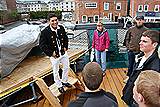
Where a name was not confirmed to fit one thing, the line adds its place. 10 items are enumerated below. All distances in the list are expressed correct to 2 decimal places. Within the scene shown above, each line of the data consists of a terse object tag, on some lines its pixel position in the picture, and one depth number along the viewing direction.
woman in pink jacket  2.18
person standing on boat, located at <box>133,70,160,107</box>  0.54
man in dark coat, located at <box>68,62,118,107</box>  0.82
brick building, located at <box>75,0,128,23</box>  16.51
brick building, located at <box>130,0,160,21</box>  15.30
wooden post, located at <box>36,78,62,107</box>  1.68
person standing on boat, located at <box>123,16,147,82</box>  1.92
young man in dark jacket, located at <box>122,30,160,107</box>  1.17
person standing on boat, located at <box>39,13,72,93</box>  1.69
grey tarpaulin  1.88
